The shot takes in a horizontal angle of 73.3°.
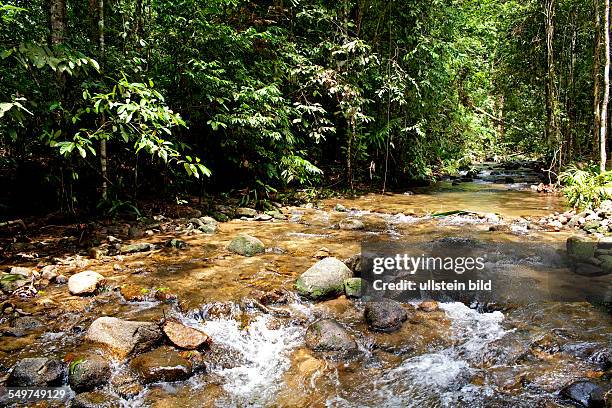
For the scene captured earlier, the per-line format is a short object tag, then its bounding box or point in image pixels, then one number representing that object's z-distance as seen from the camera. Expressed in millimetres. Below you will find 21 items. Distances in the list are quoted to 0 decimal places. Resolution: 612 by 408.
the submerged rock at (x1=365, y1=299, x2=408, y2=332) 3865
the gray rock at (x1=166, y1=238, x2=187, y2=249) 6016
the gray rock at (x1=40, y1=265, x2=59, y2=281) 4617
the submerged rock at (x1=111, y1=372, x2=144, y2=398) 2920
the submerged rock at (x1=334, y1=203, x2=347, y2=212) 9427
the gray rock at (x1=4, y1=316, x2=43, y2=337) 3498
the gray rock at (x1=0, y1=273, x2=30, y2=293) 4250
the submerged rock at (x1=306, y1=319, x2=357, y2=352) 3506
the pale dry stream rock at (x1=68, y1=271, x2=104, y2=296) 4254
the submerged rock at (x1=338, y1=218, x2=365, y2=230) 7518
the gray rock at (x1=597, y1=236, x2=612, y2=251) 5973
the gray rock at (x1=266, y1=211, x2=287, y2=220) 8330
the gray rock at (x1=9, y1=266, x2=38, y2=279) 4547
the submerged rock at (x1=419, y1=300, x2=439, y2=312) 4273
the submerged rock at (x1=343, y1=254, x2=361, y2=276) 5066
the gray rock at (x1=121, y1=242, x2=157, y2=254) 5655
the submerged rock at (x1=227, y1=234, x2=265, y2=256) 5793
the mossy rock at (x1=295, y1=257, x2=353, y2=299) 4414
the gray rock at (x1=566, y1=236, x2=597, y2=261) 5670
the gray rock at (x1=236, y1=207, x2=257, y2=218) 8297
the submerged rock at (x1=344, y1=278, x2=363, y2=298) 4496
